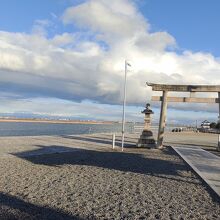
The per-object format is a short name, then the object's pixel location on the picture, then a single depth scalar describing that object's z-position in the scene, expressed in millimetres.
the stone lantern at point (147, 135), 15441
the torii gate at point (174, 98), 14957
